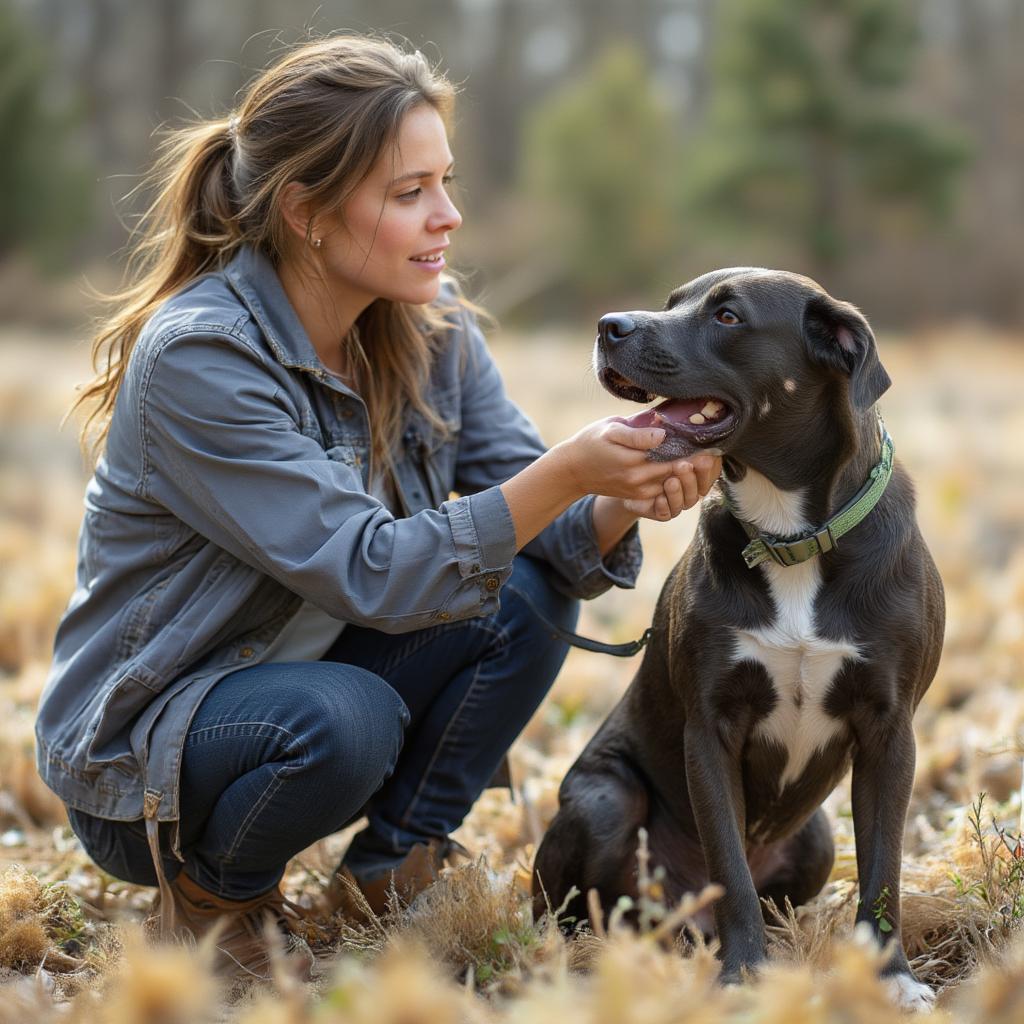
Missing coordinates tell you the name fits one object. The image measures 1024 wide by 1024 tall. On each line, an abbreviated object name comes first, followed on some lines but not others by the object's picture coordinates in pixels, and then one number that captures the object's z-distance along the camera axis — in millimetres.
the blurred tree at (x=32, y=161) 22688
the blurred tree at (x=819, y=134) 23547
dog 2754
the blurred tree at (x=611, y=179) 25938
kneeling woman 2816
